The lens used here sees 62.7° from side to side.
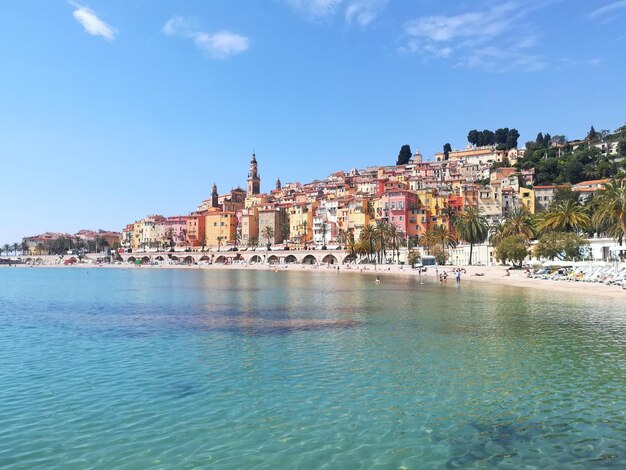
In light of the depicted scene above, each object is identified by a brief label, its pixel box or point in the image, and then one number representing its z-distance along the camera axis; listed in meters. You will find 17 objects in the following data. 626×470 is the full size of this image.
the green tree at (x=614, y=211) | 53.38
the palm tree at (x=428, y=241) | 103.80
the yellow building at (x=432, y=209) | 126.79
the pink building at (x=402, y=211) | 126.62
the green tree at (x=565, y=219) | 69.19
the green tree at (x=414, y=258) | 101.02
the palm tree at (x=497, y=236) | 82.38
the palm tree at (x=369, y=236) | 113.69
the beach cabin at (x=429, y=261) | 99.71
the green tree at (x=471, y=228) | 88.38
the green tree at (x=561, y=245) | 64.75
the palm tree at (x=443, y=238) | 101.12
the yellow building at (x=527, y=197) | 126.12
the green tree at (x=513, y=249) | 71.44
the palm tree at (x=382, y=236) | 110.57
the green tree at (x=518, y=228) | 79.75
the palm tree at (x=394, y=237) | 112.22
